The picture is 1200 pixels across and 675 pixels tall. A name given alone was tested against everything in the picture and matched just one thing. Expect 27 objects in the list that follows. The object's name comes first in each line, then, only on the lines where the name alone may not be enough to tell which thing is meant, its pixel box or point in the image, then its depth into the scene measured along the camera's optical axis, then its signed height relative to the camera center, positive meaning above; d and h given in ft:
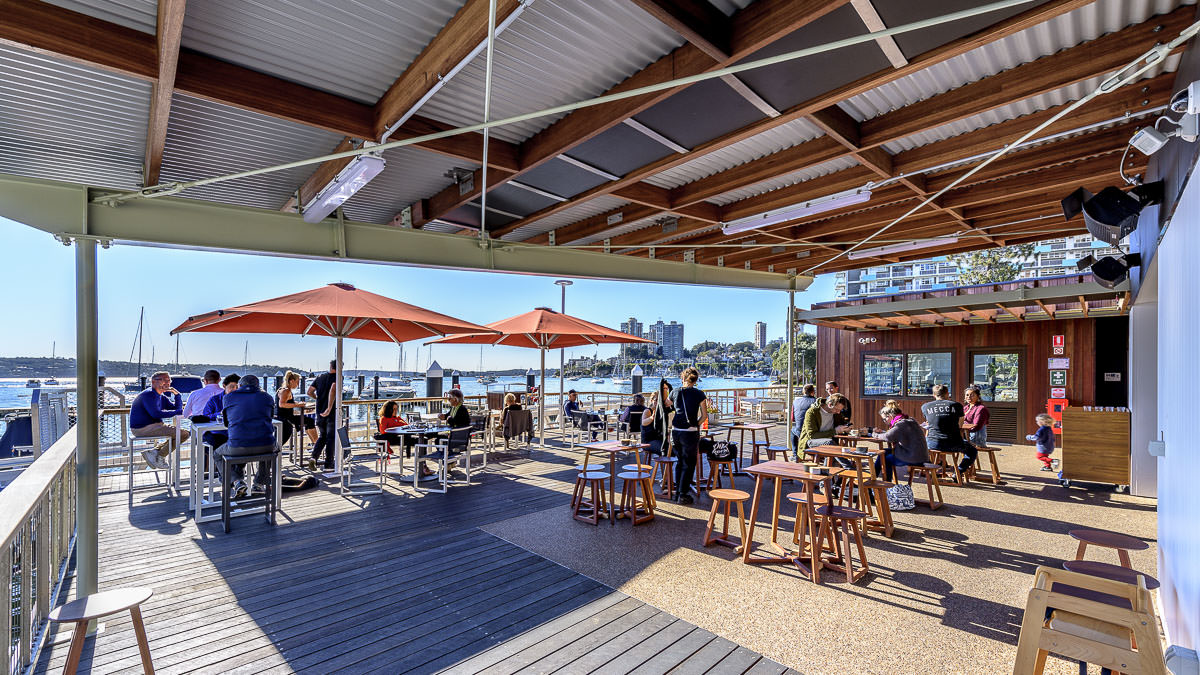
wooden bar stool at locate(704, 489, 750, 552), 14.33 -4.93
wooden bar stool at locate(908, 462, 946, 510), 19.08 -5.05
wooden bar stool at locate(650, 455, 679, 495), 21.20 -5.58
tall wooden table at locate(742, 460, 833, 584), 12.73 -4.66
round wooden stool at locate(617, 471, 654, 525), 16.81 -5.34
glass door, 36.32 -3.24
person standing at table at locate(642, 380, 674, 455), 20.48 -3.32
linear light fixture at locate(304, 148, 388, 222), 10.03 +3.12
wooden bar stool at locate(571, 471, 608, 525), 17.06 -5.28
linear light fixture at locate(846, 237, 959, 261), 20.05 +3.61
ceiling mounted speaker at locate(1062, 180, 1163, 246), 10.49 +2.67
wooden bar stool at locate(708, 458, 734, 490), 20.68 -5.21
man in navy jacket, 16.49 -2.62
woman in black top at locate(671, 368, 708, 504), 19.81 -3.16
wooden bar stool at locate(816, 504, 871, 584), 12.43 -4.87
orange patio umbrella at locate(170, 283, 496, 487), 18.30 +0.67
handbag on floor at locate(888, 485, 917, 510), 18.99 -5.65
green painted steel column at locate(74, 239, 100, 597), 10.64 -1.83
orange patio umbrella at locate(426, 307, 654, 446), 28.55 +0.20
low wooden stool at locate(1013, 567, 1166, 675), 6.00 -3.45
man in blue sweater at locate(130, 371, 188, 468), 20.11 -3.13
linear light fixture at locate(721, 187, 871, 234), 13.93 +3.60
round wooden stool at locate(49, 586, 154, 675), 6.73 -3.58
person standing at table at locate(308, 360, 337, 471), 23.76 -3.28
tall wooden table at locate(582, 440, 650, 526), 17.06 -3.85
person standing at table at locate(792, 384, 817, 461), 22.93 -2.83
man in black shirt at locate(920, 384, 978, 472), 21.99 -3.64
